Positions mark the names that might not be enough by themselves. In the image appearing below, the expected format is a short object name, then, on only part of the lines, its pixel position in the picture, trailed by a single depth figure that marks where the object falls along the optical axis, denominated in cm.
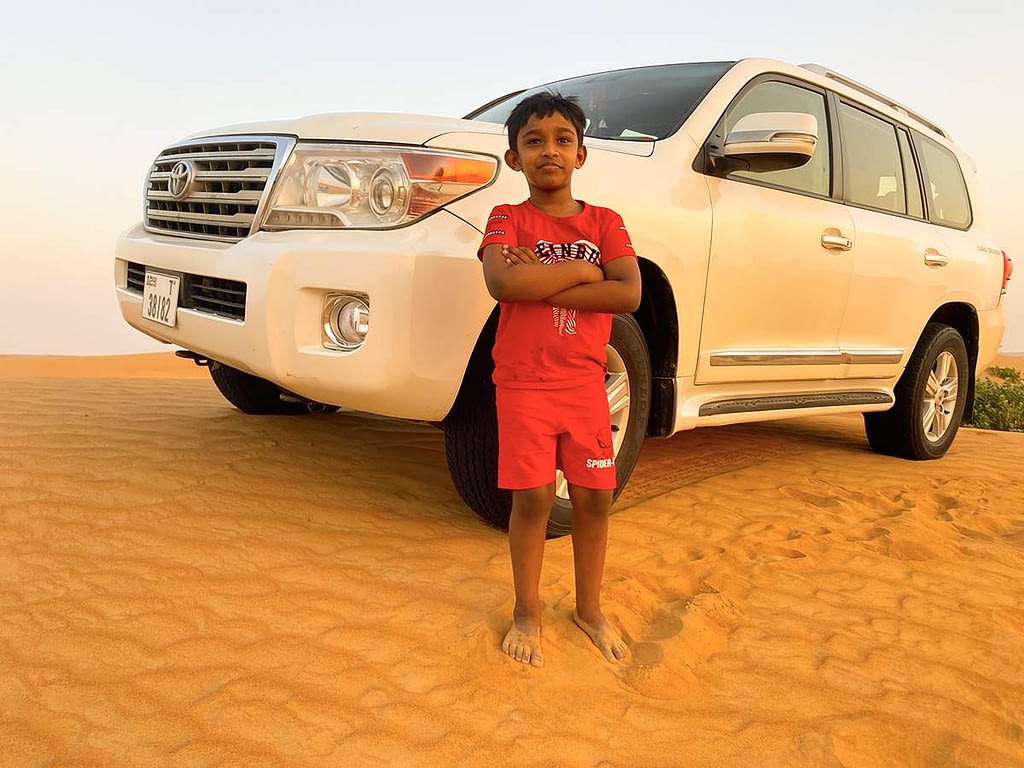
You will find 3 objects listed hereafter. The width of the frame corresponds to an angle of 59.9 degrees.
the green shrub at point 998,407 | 962
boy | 231
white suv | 277
